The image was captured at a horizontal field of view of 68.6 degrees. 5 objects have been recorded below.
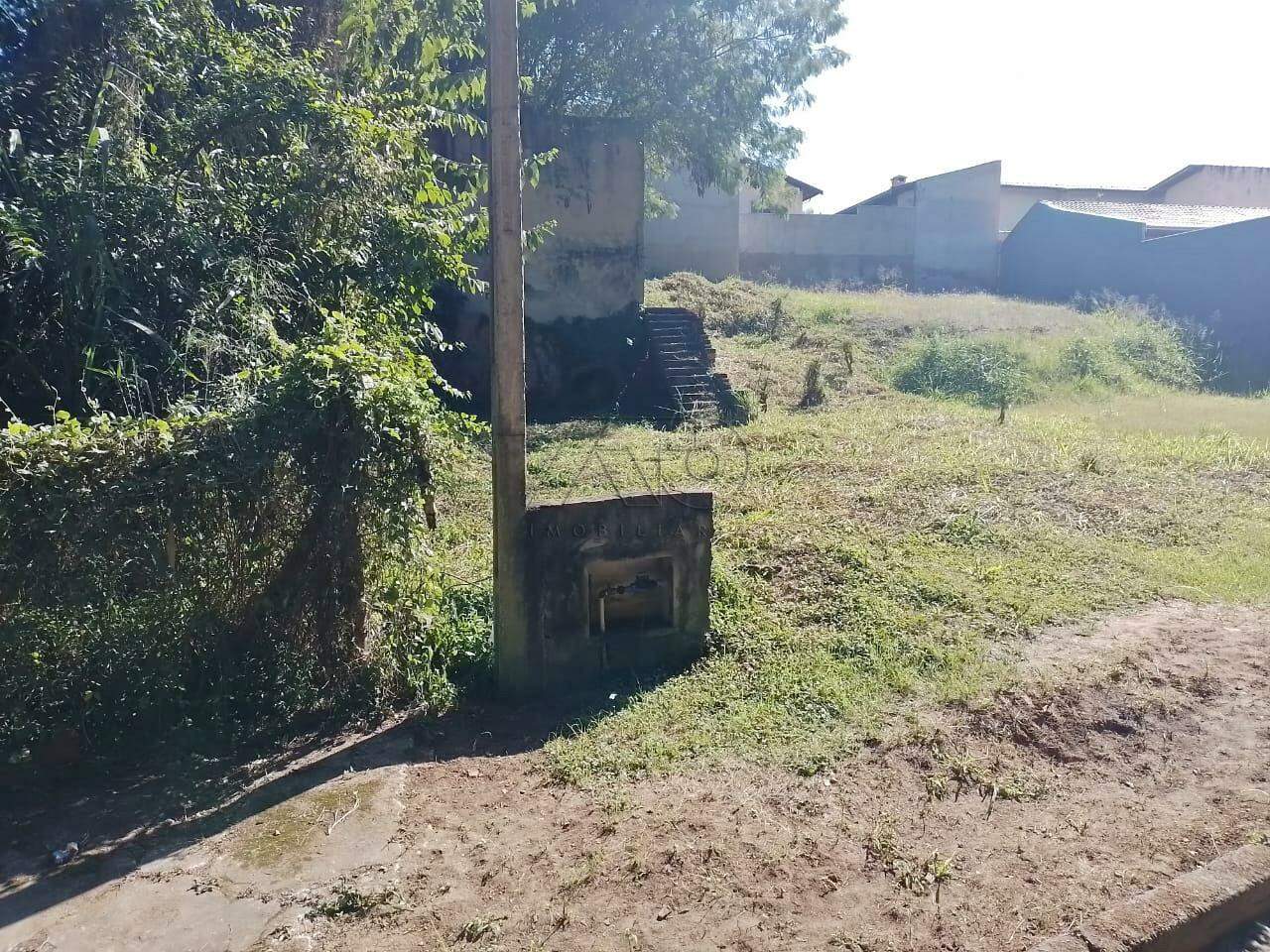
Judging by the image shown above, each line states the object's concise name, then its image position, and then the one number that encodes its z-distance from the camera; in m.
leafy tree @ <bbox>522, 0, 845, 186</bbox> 15.56
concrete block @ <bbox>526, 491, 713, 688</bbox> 4.52
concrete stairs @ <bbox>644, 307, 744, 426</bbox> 12.58
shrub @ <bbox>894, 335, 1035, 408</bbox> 15.04
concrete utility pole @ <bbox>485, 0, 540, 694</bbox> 4.08
